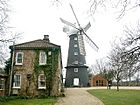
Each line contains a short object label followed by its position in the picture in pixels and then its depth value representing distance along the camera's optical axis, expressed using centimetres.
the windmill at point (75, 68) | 2946
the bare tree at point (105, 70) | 2672
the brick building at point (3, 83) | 1452
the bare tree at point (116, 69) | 2217
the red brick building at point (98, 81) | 3654
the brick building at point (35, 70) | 1473
